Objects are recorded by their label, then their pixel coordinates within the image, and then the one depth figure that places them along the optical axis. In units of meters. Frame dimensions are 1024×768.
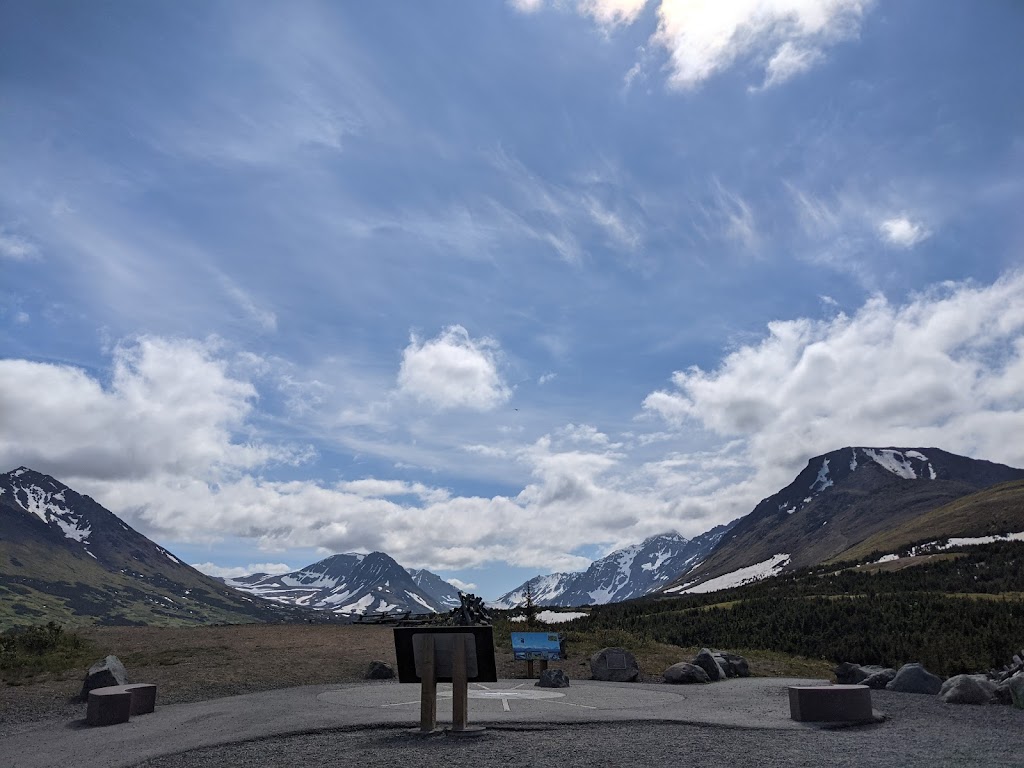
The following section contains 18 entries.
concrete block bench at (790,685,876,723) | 13.84
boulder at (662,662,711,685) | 23.25
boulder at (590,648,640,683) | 24.09
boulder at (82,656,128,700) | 18.58
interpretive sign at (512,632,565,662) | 23.95
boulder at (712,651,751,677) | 25.58
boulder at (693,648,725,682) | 24.25
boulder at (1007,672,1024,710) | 15.47
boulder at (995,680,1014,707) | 16.23
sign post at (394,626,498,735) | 12.87
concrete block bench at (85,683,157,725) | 15.64
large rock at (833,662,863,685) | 21.19
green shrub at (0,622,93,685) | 22.55
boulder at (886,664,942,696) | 18.64
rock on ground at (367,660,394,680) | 23.49
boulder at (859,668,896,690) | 19.72
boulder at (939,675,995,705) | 16.47
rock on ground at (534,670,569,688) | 21.83
